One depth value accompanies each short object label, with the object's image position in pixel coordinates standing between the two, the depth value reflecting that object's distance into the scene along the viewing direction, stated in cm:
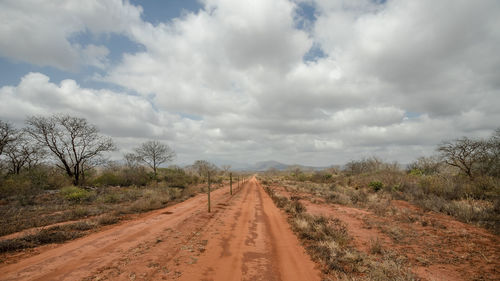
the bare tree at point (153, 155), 4197
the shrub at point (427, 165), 2800
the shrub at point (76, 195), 1567
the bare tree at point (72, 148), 2333
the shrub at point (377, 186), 2178
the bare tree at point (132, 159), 4035
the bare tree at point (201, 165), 6123
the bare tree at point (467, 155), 1862
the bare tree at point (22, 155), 2258
